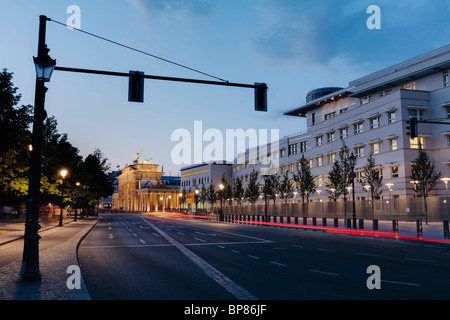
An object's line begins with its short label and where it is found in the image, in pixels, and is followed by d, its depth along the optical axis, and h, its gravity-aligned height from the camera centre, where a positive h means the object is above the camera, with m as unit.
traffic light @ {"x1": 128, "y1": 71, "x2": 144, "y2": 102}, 11.62 +3.28
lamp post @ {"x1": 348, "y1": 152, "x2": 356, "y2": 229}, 31.29 +2.06
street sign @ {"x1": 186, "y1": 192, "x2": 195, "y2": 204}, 81.36 +0.28
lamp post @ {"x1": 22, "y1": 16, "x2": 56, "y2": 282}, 9.62 +1.22
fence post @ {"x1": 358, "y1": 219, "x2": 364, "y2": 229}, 30.76 -1.93
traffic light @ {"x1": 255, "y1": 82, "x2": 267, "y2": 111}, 13.11 +3.37
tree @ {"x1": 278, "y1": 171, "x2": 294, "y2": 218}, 66.58 +1.88
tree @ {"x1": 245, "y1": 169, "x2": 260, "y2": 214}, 69.06 +1.26
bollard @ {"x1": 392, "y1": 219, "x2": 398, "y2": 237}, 26.22 -1.78
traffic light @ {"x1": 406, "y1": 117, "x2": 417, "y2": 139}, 21.28 +3.82
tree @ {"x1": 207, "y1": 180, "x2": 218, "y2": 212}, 94.61 +0.67
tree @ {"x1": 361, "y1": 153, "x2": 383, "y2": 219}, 47.34 +2.87
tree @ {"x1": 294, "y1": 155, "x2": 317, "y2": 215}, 55.03 +2.59
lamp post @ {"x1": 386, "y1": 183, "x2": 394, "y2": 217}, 46.15 +1.39
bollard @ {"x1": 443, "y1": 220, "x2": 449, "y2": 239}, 22.67 -1.76
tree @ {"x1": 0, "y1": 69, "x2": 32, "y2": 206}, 22.81 +3.90
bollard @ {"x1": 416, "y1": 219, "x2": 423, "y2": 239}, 24.02 -1.83
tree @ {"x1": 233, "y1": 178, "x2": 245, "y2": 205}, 77.00 +1.42
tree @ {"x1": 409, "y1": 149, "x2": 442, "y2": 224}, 41.41 +2.61
